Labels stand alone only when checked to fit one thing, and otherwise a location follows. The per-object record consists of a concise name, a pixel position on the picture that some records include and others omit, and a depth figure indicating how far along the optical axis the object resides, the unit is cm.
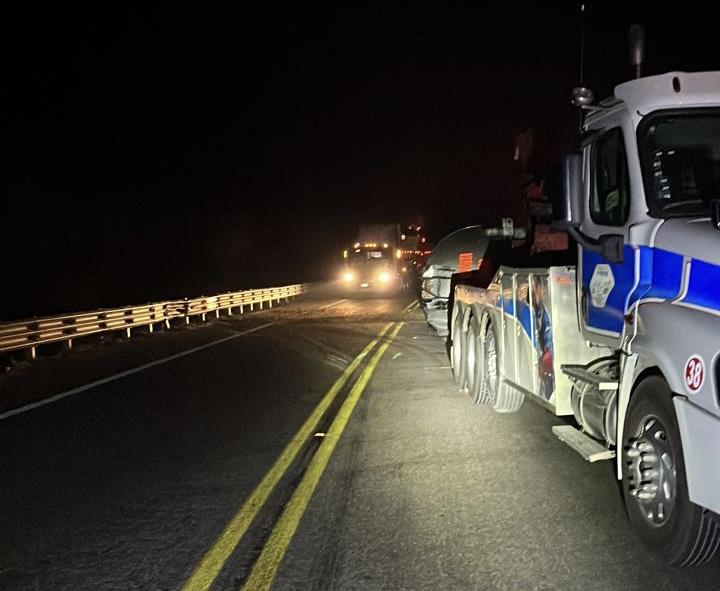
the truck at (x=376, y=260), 4716
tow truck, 427
